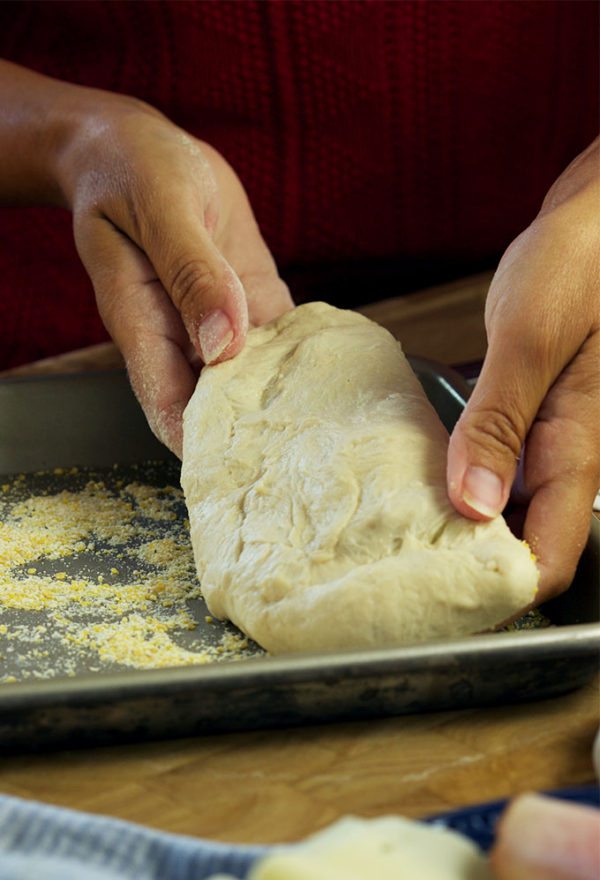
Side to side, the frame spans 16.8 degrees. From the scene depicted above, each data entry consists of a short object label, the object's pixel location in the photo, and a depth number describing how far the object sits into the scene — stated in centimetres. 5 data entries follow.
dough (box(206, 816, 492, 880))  45
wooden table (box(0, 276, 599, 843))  52
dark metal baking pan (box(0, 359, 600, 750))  52
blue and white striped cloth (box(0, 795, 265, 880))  49
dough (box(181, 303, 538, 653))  56
